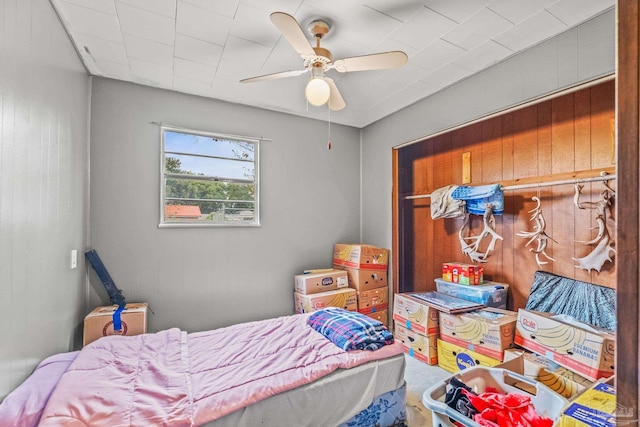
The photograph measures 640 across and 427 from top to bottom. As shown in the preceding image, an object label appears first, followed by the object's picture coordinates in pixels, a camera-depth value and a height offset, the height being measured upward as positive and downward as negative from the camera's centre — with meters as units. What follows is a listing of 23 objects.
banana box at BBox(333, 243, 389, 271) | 3.59 -0.51
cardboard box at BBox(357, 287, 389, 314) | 3.56 -1.03
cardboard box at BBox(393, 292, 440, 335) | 2.87 -0.99
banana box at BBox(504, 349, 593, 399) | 1.87 -1.03
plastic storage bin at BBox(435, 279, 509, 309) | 2.71 -0.72
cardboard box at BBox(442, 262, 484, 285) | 2.89 -0.57
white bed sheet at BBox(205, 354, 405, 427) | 1.58 -1.06
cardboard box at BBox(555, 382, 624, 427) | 1.04 -0.71
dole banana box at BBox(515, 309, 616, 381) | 1.79 -0.82
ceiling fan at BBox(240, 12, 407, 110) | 1.82 +1.00
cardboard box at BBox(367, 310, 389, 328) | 3.68 -1.24
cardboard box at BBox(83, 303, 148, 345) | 2.46 -0.90
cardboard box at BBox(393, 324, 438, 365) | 2.87 -1.28
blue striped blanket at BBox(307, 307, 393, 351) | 2.06 -0.85
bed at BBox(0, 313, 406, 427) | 1.39 -0.93
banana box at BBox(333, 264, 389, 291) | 3.56 -0.76
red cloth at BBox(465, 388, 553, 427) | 1.29 -0.86
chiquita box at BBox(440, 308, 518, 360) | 2.34 -0.95
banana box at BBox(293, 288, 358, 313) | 3.30 -0.95
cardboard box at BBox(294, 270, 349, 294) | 3.45 -0.78
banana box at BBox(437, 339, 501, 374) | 2.43 -1.22
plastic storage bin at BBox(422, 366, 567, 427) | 1.36 -0.92
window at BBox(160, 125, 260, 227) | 3.15 +0.38
